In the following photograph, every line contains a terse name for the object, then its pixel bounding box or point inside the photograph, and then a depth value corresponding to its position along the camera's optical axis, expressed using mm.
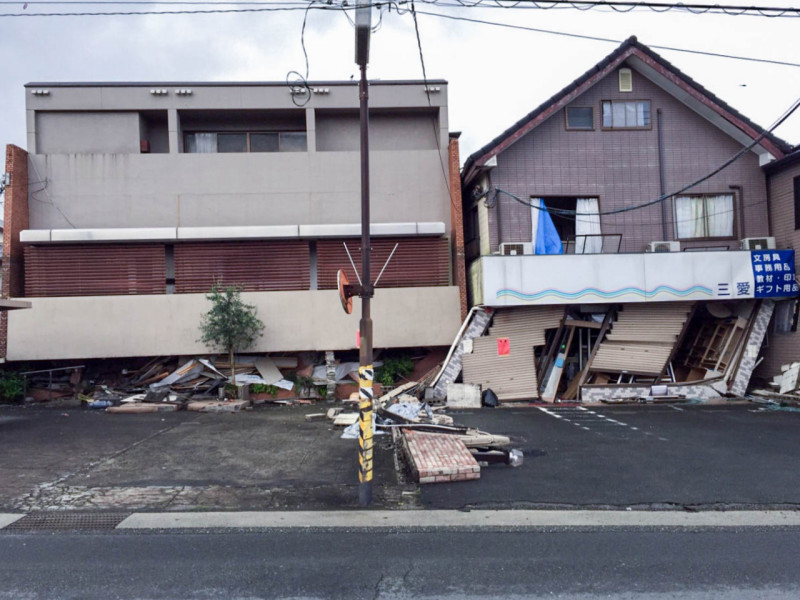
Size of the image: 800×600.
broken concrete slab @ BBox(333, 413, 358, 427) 12094
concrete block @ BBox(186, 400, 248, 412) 14688
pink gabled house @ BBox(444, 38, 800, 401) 15320
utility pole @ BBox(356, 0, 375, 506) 6707
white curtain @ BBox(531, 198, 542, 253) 16223
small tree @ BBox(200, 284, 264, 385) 15336
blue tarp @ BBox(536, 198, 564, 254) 15984
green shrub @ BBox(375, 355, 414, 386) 16516
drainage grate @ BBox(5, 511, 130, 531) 6320
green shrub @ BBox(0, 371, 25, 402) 15664
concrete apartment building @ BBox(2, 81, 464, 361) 16297
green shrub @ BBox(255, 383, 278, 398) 16373
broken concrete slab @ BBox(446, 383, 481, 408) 15109
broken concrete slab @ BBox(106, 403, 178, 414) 14492
